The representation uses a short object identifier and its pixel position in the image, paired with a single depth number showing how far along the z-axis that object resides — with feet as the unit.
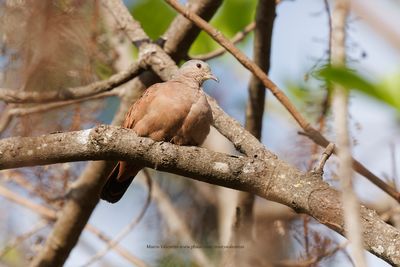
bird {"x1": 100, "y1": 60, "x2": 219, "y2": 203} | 30.42
